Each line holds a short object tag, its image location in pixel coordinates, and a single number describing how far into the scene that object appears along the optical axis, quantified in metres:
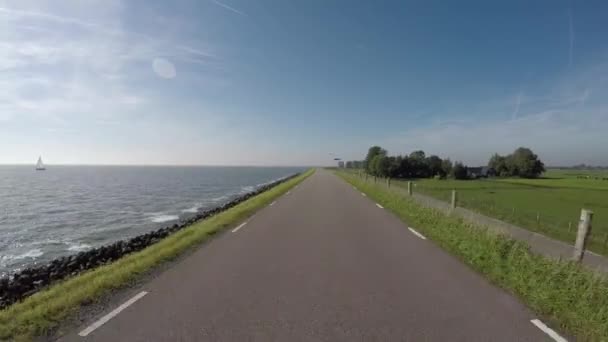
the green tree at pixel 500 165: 121.72
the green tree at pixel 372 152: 121.34
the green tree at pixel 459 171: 95.25
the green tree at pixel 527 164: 113.12
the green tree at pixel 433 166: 107.44
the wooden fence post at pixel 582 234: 6.23
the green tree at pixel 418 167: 105.29
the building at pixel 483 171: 115.45
